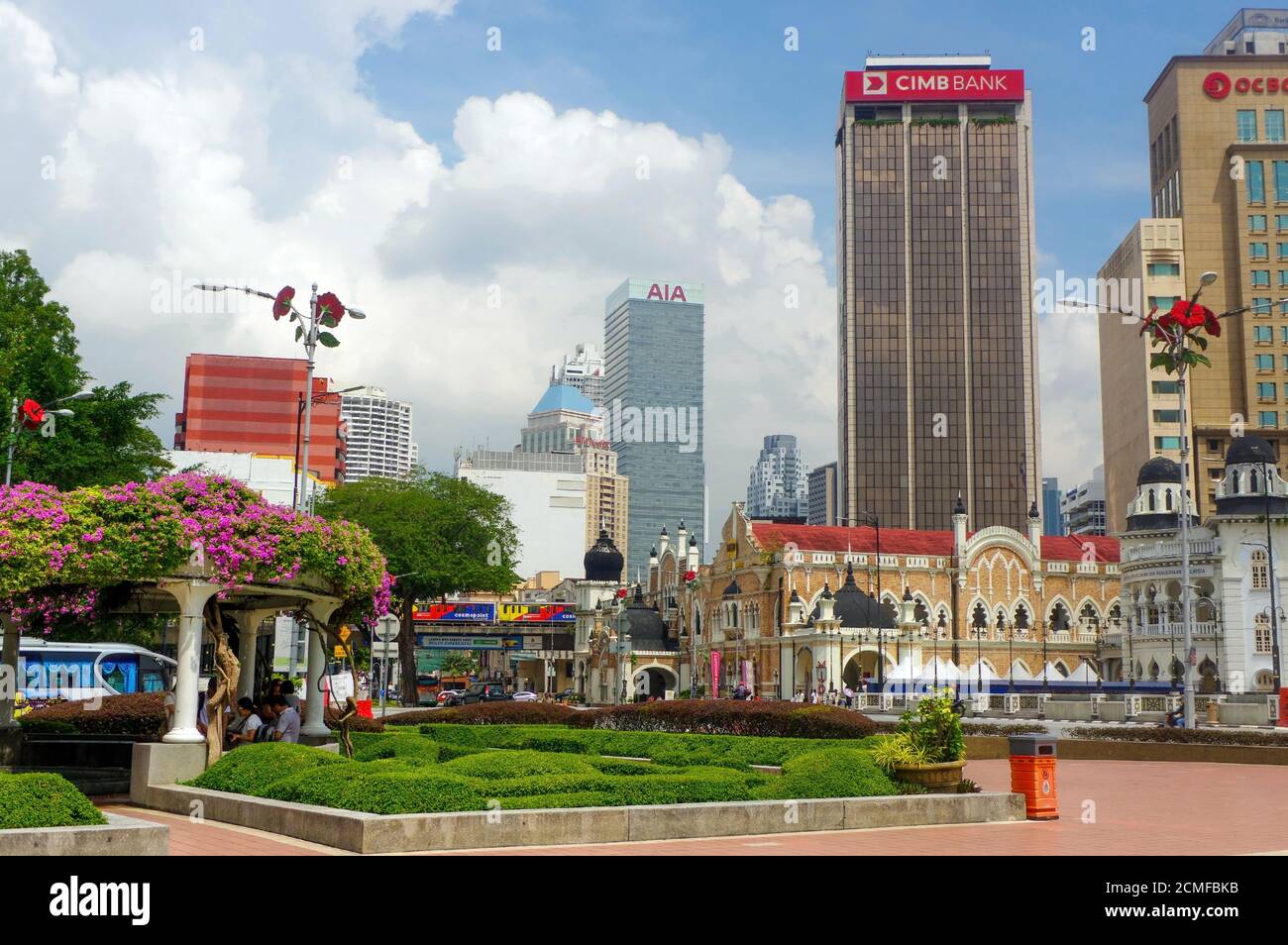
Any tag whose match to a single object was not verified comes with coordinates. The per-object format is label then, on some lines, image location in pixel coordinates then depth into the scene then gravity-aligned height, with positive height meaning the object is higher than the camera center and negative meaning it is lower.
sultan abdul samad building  75.56 +1.89
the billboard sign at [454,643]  112.00 -1.29
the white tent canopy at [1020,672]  83.38 -2.29
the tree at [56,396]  39.56 +7.25
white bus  43.62 -1.67
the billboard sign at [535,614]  119.25 +1.44
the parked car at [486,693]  80.50 -4.93
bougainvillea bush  17.08 +1.14
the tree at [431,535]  66.81 +5.02
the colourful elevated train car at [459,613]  114.94 +1.35
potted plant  17.19 -1.59
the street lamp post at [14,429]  32.37 +5.23
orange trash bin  17.08 -1.94
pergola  18.31 +0.27
